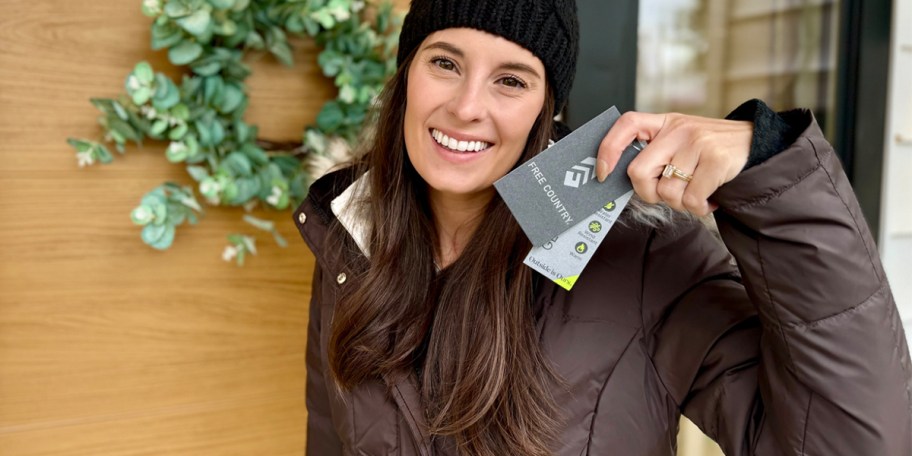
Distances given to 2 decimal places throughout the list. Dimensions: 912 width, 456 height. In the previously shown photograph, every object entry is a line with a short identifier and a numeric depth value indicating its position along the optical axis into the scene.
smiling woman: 0.85
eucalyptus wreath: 1.42
